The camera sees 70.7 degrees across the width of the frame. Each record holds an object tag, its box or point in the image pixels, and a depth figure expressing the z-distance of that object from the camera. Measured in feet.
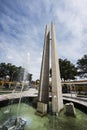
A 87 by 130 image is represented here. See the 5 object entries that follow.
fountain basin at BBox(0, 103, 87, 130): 14.35
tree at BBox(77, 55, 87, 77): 73.53
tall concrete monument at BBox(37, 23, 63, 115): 20.92
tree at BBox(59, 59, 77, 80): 72.93
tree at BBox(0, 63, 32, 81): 98.47
